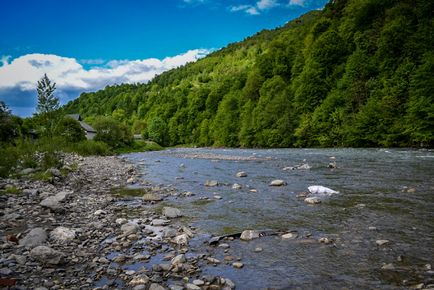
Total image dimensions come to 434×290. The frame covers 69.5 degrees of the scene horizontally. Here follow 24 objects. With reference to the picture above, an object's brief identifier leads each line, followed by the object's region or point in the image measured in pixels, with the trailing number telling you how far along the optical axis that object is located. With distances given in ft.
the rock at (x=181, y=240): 26.37
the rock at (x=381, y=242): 24.50
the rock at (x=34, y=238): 23.93
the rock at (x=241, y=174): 67.56
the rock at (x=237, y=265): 21.35
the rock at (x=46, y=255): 21.06
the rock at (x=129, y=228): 28.64
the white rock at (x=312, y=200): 39.47
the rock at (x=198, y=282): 18.63
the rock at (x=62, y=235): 25.65
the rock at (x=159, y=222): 32.32
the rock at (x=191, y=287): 18.03
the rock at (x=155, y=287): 17.72
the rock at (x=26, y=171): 57.35
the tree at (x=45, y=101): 100.23
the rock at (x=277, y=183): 53.72
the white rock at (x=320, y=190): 44.95
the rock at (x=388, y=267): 20.07
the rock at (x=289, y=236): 27.14
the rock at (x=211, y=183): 57.39
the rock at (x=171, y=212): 35.74
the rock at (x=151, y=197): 45.46
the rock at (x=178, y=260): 21.73
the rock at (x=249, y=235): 27.35
